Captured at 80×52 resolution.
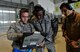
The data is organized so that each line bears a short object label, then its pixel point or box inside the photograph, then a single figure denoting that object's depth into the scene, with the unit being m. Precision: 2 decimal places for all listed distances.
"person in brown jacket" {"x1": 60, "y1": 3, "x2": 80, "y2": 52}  1.12
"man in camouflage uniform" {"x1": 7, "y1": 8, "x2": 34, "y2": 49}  0.92
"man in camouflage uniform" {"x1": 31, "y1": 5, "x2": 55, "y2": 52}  1.29
